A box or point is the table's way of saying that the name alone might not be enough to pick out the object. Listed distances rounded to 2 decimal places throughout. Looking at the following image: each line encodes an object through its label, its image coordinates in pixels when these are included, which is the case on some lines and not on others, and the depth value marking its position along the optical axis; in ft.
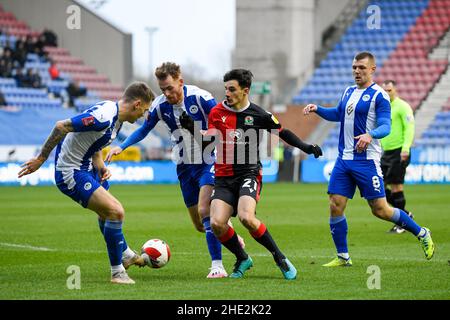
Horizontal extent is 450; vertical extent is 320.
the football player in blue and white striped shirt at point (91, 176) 59.52
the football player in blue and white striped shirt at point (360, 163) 68.69
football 64.95
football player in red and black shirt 61.26
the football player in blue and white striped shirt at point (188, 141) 63.93
